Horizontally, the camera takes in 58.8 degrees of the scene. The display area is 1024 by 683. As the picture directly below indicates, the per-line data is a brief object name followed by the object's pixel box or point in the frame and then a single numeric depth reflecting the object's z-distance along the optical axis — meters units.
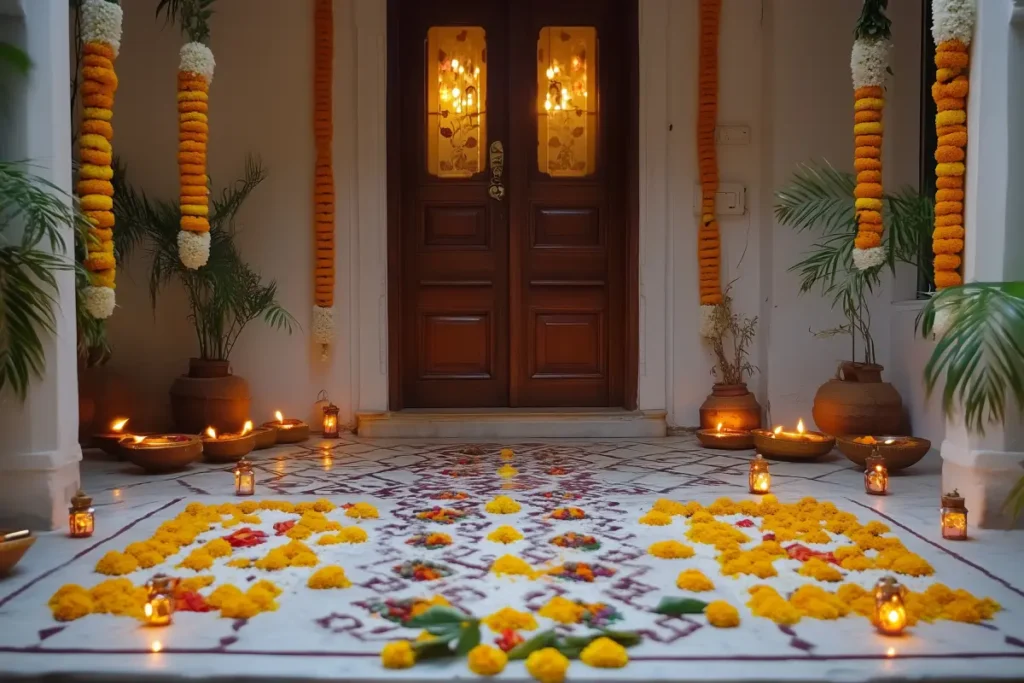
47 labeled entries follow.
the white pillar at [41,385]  3.12
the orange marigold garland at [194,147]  4.49
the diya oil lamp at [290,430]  5.20
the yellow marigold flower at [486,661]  1.95
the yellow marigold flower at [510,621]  2.18
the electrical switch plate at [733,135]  5.60
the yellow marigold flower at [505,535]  3.04
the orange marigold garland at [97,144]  3.58
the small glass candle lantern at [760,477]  3.78
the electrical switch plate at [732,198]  5.61
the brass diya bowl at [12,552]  2.61
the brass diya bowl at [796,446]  4.52
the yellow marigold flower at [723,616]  2.22
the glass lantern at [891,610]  2.18
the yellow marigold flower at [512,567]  2.65
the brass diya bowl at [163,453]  4.19
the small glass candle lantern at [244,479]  3.72
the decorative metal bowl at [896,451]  4.11
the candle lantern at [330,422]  5.43
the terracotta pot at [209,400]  5.00
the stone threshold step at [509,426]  5.45
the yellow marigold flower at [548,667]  1.91
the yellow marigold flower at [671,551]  2.86
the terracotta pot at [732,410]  5.31
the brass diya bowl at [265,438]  4.98
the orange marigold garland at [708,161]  5.52
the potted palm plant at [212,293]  5.02
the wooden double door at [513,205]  5.86
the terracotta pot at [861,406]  4.70
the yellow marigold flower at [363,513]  3.37
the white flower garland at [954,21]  3.26
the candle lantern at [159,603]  2.24
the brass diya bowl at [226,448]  4.48
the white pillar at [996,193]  3.17
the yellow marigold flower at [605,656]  1.99
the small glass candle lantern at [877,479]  3.79
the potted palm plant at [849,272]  4.36
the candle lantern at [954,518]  3.06
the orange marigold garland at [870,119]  4.19
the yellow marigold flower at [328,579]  2.53
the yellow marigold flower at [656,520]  3.29
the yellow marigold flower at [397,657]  1.99
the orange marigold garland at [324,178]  5.50
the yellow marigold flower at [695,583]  2.51
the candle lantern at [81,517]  3.08
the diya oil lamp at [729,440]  5.05
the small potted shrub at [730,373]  5.32
